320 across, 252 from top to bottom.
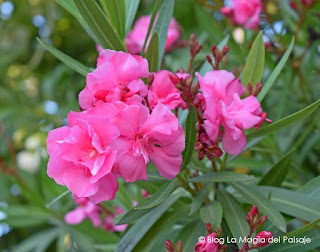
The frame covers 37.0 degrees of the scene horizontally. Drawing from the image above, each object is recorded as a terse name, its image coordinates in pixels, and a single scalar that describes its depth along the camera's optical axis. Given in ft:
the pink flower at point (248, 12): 5.21
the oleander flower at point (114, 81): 2.60
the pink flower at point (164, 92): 2.80
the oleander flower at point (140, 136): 2.51
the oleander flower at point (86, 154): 2.43
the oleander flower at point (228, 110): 2.76
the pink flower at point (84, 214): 5.10
